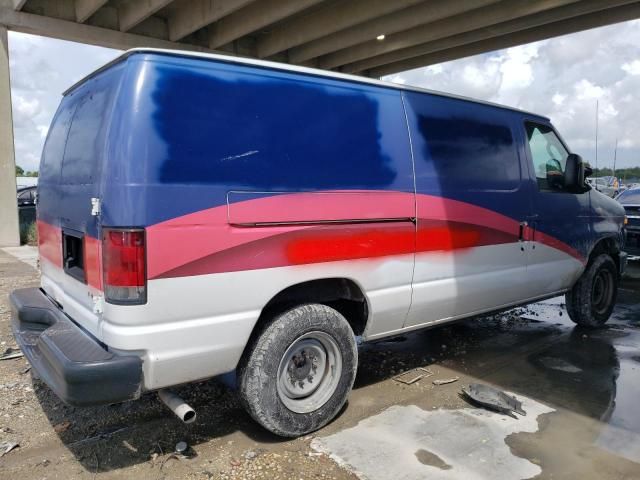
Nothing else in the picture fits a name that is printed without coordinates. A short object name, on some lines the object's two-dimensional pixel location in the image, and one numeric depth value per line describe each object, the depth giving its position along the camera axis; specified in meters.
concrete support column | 14.41
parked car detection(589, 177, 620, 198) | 21.94
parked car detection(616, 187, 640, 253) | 9.73
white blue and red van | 2.78
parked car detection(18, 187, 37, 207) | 18.51
